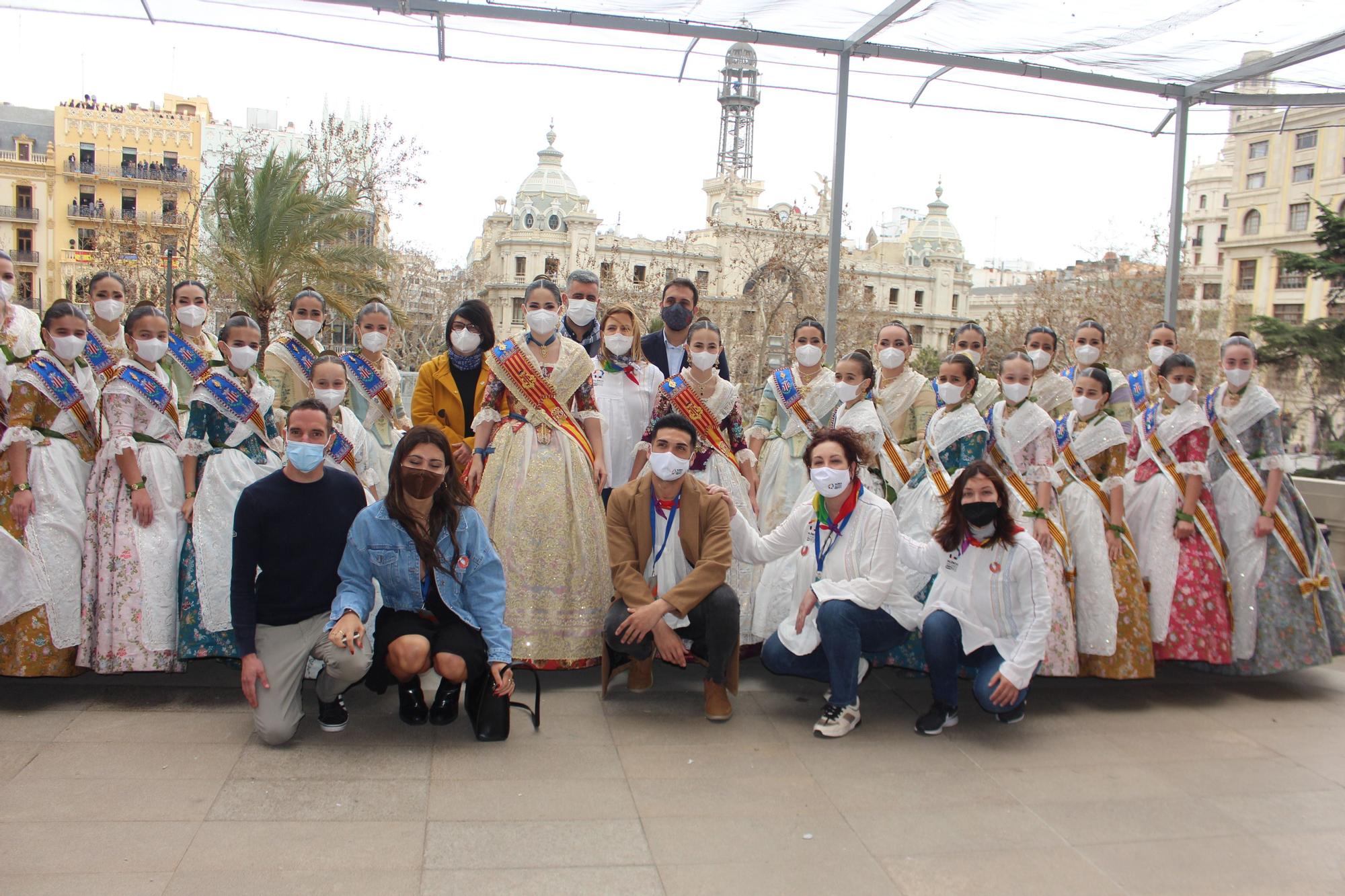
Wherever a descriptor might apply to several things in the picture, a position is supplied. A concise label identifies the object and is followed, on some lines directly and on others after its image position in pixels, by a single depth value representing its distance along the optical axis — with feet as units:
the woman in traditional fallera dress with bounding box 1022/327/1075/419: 16.72
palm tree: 41.42
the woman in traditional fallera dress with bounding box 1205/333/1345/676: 15.78
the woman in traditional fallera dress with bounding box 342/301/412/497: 16.08
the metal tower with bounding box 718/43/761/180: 289.74
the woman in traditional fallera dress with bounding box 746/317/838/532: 16.83
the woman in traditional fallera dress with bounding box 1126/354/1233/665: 15.60
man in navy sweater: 11.97
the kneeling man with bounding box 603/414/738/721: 13.19
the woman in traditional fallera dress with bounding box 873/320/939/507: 16.20
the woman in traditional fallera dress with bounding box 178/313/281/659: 13.69
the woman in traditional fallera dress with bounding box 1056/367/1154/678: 15.05
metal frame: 16.24
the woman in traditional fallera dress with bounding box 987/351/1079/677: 14.79
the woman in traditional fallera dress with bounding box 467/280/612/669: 14.32
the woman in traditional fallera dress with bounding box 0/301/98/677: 12.98
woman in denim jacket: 12.19
